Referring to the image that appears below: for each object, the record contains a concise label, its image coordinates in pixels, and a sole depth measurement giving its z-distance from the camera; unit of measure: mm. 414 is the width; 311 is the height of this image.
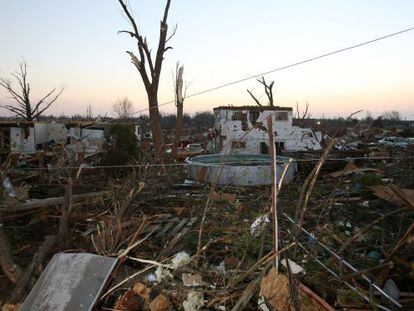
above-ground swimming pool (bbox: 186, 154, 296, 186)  14016
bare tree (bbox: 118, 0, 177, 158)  17906
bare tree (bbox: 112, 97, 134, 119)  66875
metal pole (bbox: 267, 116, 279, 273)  4168
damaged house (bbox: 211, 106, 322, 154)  23516
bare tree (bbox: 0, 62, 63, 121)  33938
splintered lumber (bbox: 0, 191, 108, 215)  8148
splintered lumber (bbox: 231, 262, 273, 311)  4273
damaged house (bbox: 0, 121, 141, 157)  26375
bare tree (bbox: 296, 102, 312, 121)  27006
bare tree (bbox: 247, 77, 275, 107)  31312
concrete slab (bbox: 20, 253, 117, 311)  4816
